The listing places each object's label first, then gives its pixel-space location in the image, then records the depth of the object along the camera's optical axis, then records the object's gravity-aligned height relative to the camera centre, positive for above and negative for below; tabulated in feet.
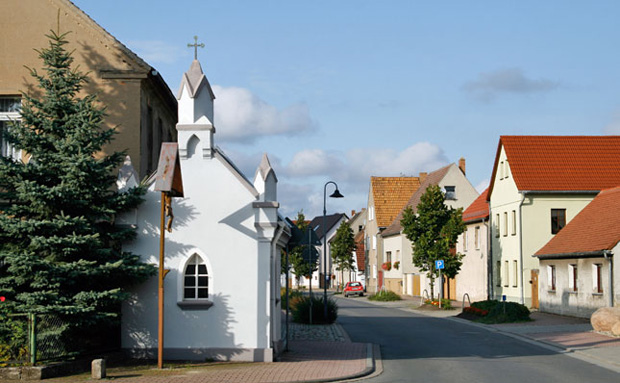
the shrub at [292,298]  121.56 -7.40
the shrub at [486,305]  112.57 -7.54
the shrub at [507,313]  107.24 -8.34
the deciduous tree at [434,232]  145.07 +3.96
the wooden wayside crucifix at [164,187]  52.39 +4.44
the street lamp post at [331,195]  113.91 +8.55
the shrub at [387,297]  192.24 -10.73
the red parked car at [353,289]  234.58 -10.70
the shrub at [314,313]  103.50 -7.88
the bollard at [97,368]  49.32 -7.19
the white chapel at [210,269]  58.08 -1.18
